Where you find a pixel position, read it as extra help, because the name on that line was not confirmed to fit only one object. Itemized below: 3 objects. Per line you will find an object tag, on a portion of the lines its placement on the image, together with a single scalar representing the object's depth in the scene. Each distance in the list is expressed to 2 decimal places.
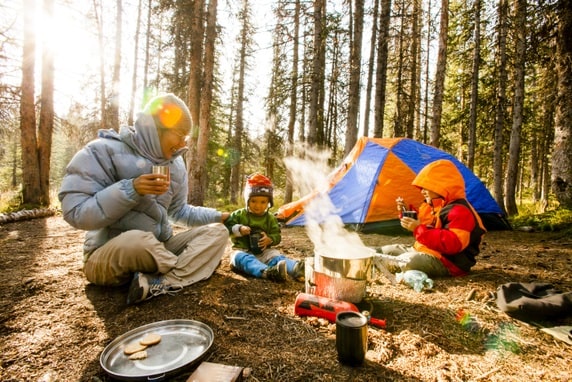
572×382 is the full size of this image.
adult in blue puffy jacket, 2.25
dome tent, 5.78
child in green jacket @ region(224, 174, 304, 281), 3.15
